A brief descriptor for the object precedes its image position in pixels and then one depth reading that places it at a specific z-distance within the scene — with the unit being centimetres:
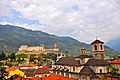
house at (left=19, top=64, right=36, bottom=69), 8198
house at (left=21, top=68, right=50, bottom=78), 5735
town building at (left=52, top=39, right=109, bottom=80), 4459
